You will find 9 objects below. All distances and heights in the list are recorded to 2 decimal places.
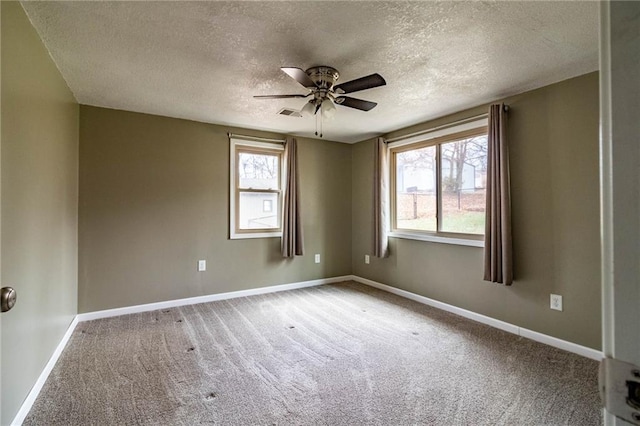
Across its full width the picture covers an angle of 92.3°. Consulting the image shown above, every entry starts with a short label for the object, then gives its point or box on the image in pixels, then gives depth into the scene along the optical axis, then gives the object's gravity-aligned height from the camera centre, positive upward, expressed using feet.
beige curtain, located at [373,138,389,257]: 14.10 +0.67
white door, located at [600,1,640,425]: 1.19 +0.15
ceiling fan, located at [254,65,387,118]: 6.94 +3.10
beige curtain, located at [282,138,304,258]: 14.11 +0.32
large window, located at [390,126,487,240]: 10.84 +1.21
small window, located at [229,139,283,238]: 13.52 +1.23
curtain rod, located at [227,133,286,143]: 13.29 +3.50
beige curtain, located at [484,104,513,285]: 9.34 +0.26
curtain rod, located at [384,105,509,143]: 10.44 +3.41
